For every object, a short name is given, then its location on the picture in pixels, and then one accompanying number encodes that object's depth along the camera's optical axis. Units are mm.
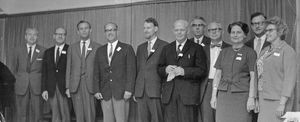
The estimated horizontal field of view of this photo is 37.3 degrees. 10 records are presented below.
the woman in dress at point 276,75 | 4414
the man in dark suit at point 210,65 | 5344
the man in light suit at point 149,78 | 5629
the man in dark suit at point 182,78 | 5340
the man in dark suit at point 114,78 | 5906
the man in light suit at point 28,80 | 6645
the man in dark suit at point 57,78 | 6270
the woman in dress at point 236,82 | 4883
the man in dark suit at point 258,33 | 5133
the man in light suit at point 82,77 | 6129
